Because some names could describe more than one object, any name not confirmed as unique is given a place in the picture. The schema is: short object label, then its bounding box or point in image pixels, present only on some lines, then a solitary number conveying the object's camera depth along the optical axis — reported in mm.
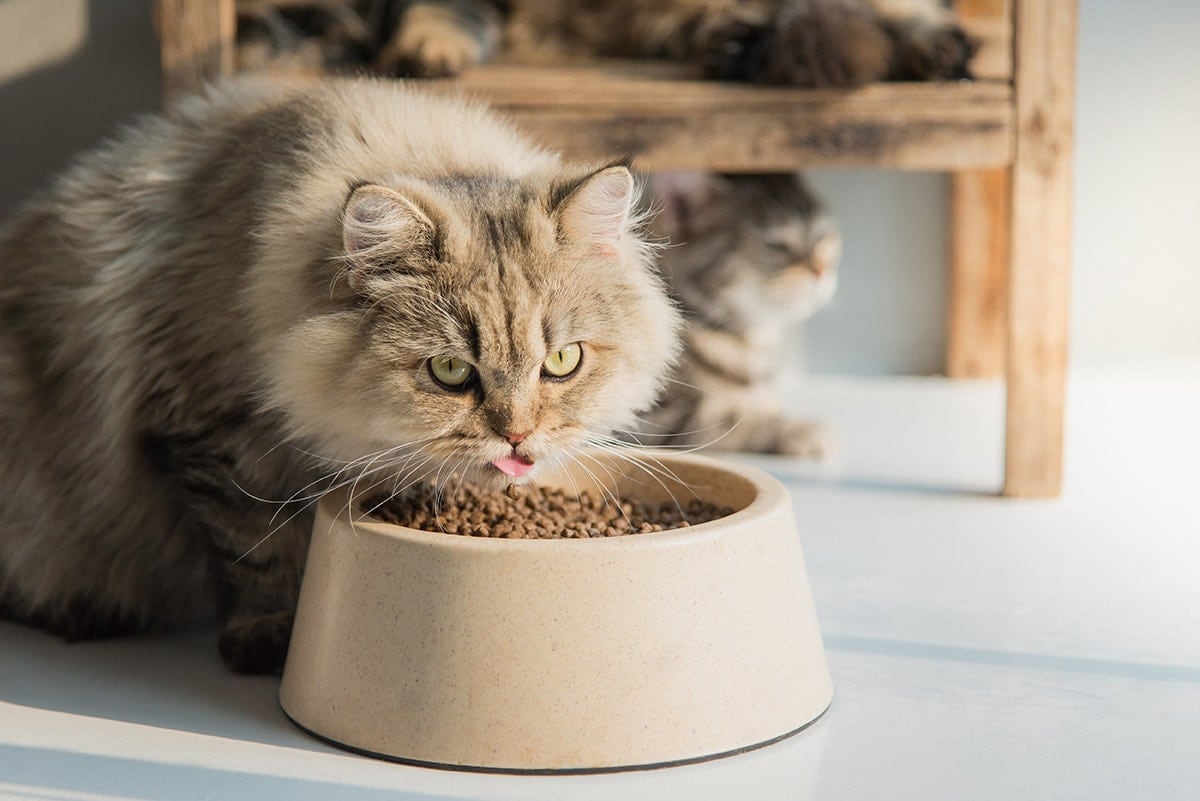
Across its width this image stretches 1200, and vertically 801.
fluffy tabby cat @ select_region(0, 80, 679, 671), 912
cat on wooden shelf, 1210
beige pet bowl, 881
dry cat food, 956
